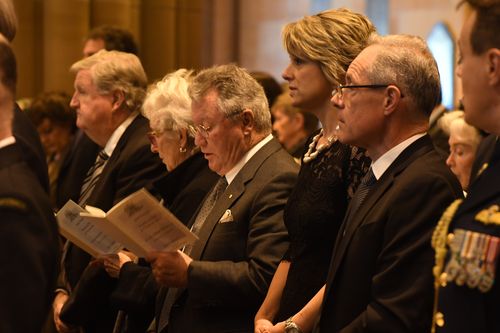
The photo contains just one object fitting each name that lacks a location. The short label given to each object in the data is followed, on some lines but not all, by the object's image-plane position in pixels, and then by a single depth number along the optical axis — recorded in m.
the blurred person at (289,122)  12.70
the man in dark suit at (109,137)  8.95
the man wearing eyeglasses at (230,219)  7.10
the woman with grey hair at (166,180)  8.07
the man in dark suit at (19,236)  4.59
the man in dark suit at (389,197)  5.40
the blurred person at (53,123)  12.32
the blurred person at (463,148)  8.56
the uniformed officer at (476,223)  4.70
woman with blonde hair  6.47
